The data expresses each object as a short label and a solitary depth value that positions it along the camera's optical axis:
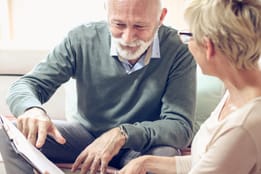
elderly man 1.65
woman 1.20
